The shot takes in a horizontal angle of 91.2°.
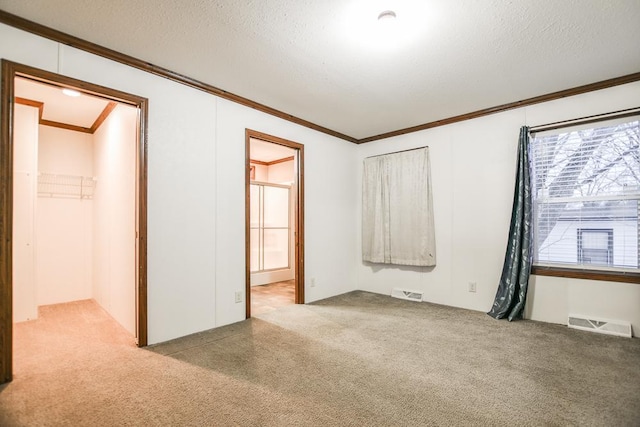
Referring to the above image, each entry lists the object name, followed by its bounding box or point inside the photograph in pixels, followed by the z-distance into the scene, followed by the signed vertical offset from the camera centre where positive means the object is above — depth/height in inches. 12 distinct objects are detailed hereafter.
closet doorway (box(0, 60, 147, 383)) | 81.0 +3.1
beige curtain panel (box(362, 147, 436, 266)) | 163.9 +2.2
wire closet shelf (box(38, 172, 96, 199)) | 163.3 +15.3
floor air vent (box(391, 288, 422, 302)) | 166.9 -43.9
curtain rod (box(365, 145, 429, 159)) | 167.6 +35.4
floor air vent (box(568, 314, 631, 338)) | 112.2 -41.4
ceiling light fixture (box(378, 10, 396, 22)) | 78.2 +50.2
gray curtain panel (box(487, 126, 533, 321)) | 129.6 -12.2
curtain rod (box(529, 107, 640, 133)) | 113.9 +36.7
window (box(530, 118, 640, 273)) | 115.1 +7.2
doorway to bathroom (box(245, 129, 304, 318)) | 212.8 -10.3
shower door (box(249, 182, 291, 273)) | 227.8 -9.5
